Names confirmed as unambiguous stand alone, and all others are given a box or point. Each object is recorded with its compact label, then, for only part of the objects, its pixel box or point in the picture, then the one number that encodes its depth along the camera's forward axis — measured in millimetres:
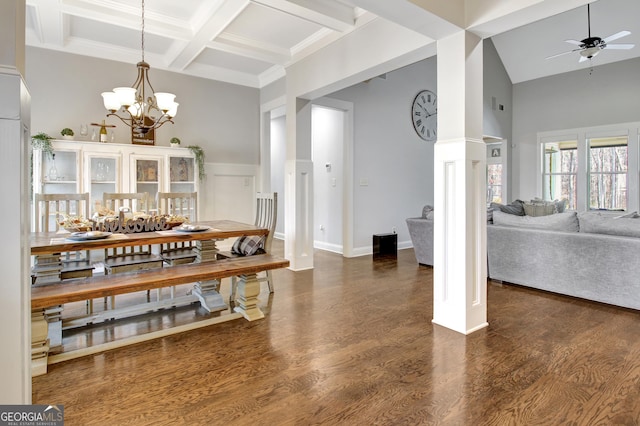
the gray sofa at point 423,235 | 4562
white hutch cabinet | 4098
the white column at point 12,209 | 963
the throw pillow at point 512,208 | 4570
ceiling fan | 4492
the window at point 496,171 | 7672
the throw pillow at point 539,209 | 4930
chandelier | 2854
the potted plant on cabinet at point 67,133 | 4195
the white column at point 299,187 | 4492
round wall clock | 6305
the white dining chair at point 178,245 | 3361
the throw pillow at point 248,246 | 3340
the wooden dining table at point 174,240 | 2307
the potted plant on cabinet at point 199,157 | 4988
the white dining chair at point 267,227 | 3373
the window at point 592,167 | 6305
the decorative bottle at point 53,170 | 4078
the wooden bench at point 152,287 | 2074
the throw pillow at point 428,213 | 4578
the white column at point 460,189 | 2506
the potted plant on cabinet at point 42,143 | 3908
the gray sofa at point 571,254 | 3014
